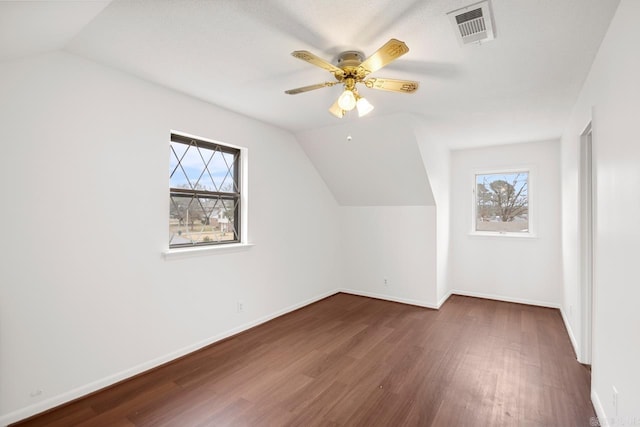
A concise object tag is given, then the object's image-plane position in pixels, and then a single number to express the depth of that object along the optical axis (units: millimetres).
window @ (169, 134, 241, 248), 3066
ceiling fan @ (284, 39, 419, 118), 1945
